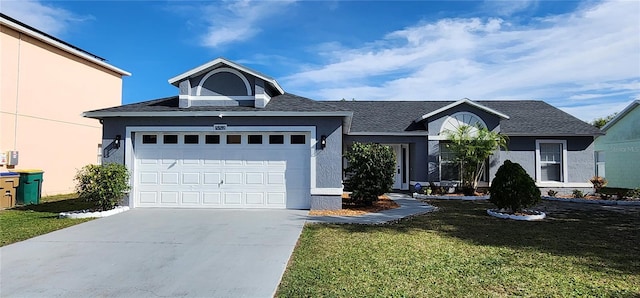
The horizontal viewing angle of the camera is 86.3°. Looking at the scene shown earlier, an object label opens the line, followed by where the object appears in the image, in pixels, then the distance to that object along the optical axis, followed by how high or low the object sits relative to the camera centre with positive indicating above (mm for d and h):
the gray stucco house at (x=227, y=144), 10219 +584
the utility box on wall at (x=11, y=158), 12438 +157
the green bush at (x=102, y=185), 9156 -599
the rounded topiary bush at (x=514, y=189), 9164 -660
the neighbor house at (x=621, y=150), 17703 +851
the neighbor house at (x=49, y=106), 12742 +2367
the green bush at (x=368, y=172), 10875 -246
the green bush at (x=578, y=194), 13852 -1164
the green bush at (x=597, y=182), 14648 -704
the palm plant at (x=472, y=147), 13859 +730
